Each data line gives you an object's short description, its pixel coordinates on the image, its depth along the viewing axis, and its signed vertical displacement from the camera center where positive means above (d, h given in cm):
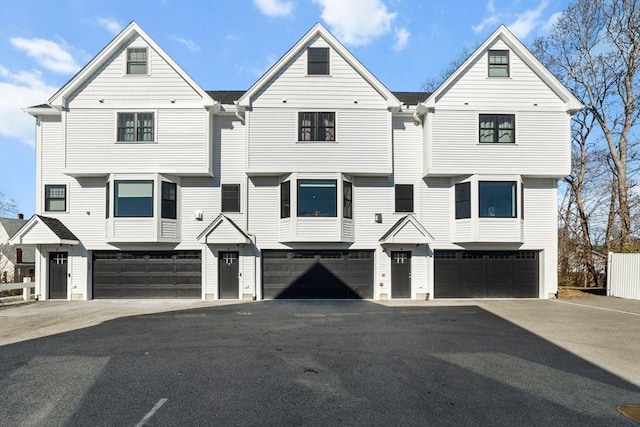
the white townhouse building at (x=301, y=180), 1529 +164
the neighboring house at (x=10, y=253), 3215 -286
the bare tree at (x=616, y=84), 1995 +757
